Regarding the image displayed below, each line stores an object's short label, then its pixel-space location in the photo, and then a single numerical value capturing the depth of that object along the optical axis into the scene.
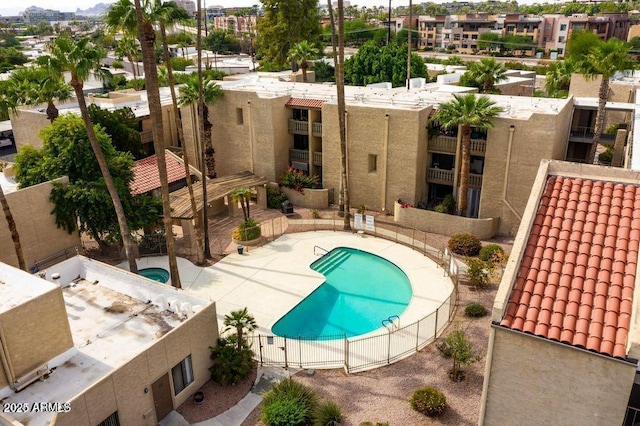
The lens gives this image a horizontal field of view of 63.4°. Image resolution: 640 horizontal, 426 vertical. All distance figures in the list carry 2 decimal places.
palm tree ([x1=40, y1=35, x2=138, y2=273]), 23.88
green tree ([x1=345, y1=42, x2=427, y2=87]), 63.28
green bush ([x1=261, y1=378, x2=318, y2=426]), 18.56
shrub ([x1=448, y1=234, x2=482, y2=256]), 31.92
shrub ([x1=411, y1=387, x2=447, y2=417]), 18.92
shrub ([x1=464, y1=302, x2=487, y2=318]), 25.27
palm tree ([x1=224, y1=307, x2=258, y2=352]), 21.58
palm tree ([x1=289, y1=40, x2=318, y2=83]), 57.56
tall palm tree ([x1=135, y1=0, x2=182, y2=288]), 22.12
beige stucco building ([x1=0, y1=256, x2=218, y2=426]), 16.67
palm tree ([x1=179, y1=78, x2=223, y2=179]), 40.22
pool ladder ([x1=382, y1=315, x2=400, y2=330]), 25.09
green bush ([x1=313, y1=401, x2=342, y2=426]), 18.59
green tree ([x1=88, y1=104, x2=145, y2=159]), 38.84
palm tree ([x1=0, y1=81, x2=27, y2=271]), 25.67
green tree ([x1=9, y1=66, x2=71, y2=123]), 37.09
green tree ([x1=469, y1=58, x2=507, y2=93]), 44.94
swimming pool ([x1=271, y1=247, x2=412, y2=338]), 26.02
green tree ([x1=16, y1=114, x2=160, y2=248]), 29.86
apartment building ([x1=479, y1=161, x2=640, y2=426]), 12.28
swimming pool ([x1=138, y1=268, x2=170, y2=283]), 30.91
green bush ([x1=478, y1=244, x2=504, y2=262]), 30.55
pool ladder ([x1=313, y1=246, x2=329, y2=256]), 33.12
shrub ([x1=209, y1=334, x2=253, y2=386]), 21.09
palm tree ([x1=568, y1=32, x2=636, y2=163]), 35.16
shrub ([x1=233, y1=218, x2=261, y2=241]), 34.31
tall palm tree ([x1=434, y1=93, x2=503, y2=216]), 32.66
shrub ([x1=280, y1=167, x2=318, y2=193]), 40.34
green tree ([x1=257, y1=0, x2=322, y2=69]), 73.56
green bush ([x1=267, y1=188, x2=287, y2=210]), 40.25
